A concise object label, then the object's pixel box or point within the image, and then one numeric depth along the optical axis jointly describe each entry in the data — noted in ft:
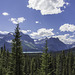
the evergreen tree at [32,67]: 260.01
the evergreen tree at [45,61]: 91.83
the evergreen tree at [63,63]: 241.72
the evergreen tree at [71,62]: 239.23
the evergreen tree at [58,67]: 241.06
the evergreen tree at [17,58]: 72.64
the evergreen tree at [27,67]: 288.80
